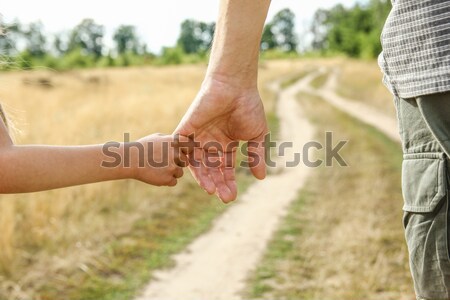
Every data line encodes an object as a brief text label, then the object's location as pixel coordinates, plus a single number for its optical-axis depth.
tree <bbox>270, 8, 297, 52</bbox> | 87.69
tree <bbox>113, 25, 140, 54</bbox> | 70.31
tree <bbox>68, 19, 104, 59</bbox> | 69.49
